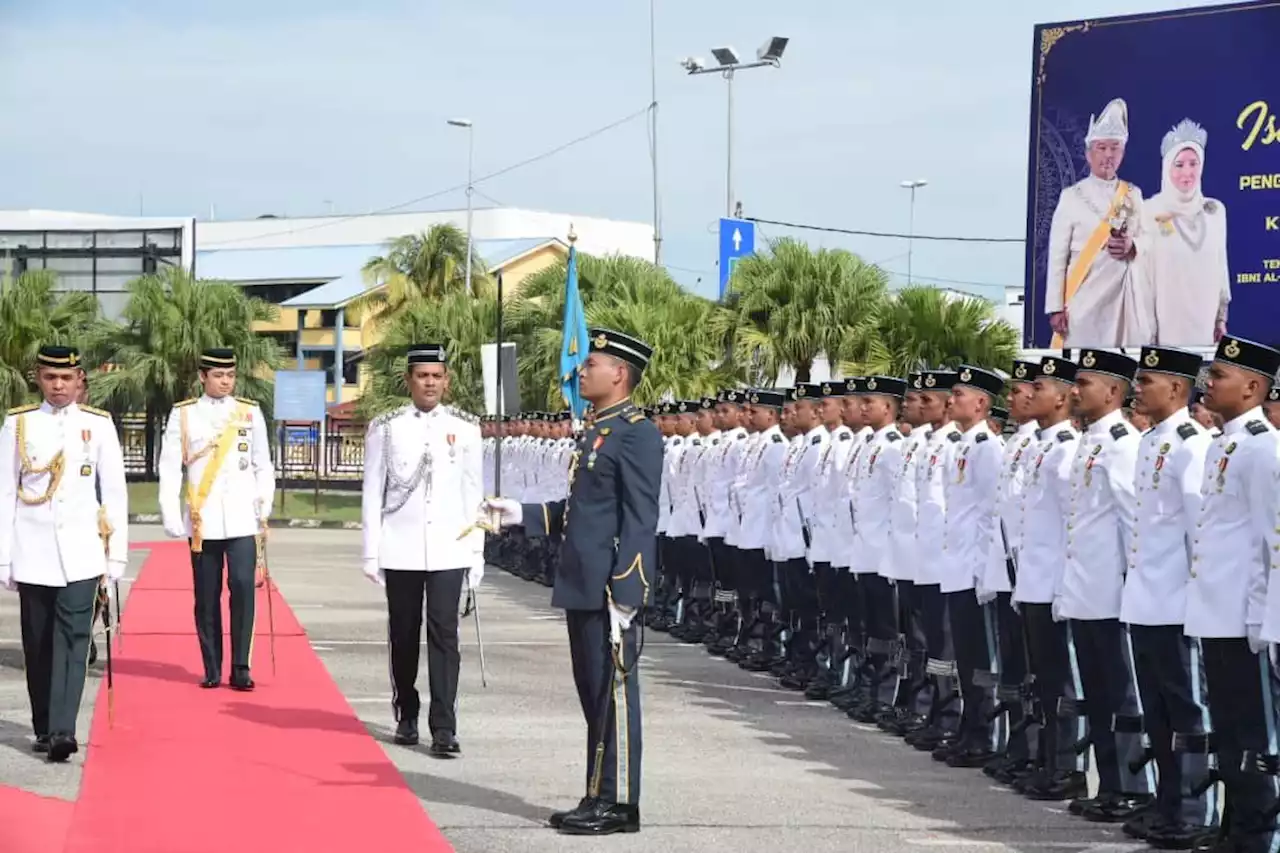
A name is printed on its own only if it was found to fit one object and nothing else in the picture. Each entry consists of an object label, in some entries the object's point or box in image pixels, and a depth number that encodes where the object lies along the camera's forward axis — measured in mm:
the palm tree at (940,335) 23844
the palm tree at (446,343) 40000
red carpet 8117
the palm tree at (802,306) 27000
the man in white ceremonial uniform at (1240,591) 7977
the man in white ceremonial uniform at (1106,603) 9148
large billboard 18641
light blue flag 24609
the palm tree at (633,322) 28578
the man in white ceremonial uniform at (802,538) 14078
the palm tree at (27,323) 39344
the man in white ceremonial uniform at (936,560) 11328
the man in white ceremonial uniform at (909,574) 11828
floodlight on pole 39969
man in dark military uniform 8391
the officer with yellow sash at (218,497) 12648
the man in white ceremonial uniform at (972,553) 10727
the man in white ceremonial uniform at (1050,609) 9688
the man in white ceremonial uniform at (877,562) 12391
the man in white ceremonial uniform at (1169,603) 8508
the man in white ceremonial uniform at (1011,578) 10211
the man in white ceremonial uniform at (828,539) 13256
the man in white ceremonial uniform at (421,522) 10742
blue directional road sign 35125
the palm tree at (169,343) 43750
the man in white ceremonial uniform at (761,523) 15094
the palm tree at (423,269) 57188
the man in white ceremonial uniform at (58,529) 10234
